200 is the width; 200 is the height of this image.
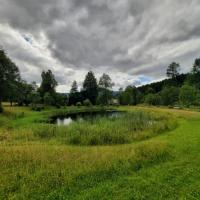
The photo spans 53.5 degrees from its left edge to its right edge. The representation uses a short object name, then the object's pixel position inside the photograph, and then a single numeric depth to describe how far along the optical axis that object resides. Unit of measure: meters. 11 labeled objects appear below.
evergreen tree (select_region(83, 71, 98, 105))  86.17
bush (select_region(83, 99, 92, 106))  75.25
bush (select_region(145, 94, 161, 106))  68.50
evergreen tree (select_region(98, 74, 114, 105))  83.21
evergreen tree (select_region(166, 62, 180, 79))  78.31
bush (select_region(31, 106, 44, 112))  51.28
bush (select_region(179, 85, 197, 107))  47.56
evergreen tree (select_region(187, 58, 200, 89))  62.56
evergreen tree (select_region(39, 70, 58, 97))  69.09
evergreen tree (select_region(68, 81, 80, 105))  82.88
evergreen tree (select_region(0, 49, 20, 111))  35.38
